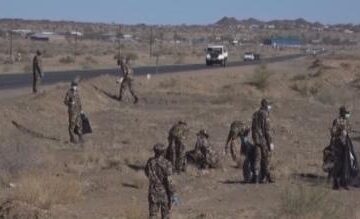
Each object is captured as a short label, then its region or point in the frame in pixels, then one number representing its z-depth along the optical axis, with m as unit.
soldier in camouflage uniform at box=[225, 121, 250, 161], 23.71
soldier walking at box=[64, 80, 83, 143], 28.97
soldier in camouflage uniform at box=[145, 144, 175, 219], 15.75
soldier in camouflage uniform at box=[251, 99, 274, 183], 22.08
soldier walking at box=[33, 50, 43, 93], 41.12
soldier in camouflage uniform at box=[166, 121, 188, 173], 23.45
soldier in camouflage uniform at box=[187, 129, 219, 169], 24.98
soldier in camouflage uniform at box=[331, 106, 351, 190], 21.72
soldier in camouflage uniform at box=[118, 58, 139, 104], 43.66
